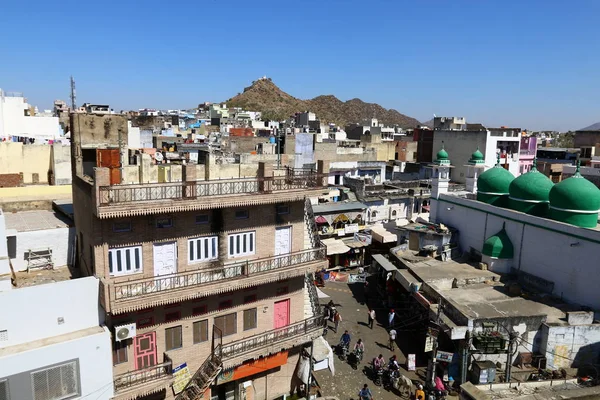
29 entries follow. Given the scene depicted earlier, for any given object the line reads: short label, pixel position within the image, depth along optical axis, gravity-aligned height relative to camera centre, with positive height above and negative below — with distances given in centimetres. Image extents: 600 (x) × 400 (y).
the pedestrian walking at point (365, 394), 1916 -1035
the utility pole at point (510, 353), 1944 -866
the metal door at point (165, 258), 1577 -390
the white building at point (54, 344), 1234 -565
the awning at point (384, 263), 2818 -721
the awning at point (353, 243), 3447 -707
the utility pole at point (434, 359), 2024 -919
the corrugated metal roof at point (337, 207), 3497 -441
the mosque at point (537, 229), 2291 -430
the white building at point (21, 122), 4350 +236
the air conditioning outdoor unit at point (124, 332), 1452 -601
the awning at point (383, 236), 3466 -646
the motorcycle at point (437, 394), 1957 -1054
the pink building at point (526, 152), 5300 +41
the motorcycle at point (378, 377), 2091 -1052
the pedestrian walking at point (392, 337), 2369 -975
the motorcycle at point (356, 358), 2231 -1032
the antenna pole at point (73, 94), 5128 +601
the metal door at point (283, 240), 1852 -371
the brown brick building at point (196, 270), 1462 -434
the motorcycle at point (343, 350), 2305 -1029
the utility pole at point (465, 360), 2023 -932
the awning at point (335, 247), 3253 -702
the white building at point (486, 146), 5044 +106
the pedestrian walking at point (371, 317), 2611 -960
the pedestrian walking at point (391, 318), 2556 -945
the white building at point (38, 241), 1544 -341
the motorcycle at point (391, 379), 2048 -1041
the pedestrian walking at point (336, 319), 2600 -971
